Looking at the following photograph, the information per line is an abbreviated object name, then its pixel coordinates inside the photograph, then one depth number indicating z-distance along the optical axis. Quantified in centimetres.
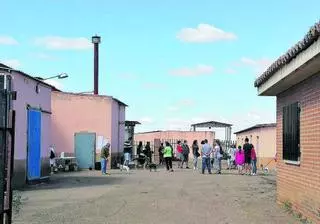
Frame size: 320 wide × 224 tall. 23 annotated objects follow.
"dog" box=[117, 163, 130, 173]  3129
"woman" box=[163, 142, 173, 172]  3027
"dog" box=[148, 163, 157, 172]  3114
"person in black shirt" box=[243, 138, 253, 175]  2730
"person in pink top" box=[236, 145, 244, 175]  2838
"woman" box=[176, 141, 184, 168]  3423
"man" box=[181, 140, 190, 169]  3309
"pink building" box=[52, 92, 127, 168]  3344
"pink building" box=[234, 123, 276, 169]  3744
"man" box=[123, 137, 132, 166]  3356
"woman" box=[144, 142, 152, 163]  3462
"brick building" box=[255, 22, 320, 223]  1023
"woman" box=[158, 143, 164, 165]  3859
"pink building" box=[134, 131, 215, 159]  5783
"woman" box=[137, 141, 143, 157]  3806
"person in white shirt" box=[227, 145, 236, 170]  3508
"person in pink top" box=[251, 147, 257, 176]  2734
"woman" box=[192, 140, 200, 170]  3421
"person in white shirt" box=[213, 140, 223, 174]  2879
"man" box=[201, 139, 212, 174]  2781
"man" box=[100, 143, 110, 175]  2697
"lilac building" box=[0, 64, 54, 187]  1914
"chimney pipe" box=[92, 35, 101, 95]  4194
